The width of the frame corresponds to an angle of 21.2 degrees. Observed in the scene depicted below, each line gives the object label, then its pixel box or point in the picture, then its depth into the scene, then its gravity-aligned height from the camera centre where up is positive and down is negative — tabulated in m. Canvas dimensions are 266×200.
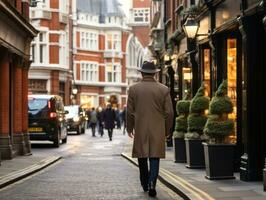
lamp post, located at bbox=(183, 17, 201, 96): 19.80 +1.27
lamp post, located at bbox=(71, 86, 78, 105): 67.19 +1.35
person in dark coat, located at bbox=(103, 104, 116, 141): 37.01 -0.53
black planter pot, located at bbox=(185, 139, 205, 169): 15.48 -1.01
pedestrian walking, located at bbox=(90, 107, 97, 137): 44.14 -0.67
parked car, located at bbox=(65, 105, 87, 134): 44.25 -0.65
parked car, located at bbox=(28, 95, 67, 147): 27.72 -0.33
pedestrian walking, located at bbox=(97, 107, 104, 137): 43.10 -0.92
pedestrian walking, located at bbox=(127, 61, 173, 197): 11.03 -0.19
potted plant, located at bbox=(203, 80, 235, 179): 12.88 -0.55
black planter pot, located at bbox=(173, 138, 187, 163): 17.50 -1.06
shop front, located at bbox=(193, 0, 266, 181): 12.66 +0.87
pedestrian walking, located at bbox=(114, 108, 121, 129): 59.16 -1.15
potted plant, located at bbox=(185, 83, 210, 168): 15.09 -0.44
